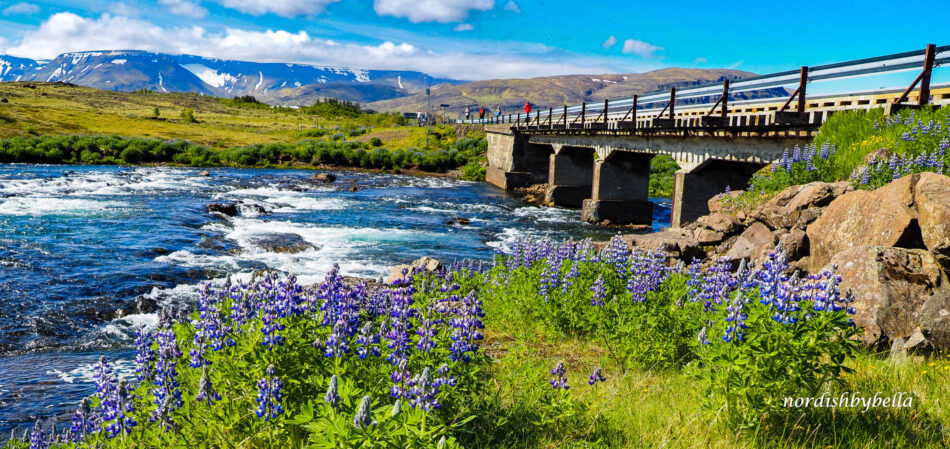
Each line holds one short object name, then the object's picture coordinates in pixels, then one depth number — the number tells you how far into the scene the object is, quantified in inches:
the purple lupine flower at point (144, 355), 180.5
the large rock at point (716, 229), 575.5
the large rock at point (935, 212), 307.6
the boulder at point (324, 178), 1669.8
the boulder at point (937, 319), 244.9
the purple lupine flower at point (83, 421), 153.2
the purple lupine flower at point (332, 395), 119.6
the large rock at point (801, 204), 459.5
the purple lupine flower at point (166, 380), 152.9
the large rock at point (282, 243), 770.8
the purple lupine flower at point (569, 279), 319.9
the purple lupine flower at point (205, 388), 148.5
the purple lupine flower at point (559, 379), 183.9
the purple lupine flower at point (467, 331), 167.9
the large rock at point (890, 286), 258.1
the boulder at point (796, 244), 403.5
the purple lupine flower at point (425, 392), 125.0
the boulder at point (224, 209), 1056.2
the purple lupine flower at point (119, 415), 149.6
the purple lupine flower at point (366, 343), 154.5
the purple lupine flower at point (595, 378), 205.8
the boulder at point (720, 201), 660.7
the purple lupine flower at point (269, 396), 149.2
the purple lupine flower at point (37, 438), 154.8
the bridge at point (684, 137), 625.6
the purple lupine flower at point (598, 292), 288.6
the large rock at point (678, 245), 550.6
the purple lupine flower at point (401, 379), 138.3
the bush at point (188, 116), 3614.7
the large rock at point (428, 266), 497.2
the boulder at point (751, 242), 453.4
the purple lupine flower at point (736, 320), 166.9
